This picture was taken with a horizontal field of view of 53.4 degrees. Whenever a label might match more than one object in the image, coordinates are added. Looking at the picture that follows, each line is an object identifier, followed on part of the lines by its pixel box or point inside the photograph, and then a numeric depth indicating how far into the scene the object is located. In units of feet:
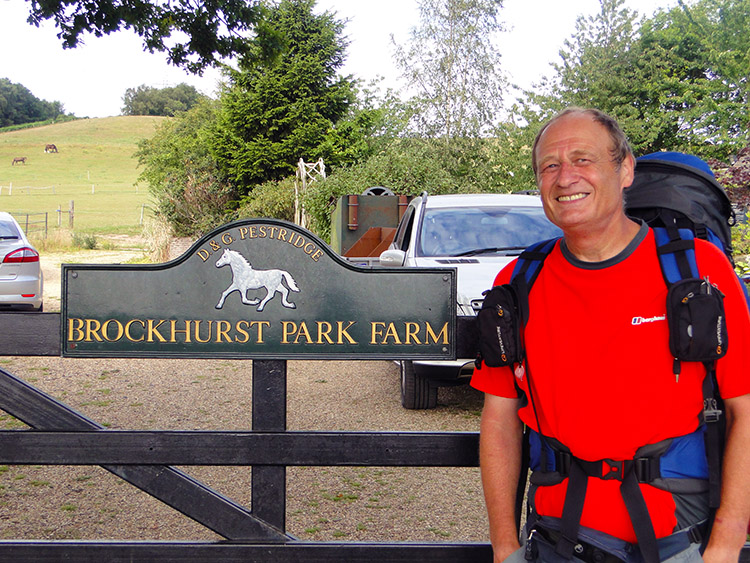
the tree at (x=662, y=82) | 84.17
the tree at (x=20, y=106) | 349.20
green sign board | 8.18
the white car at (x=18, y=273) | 34.94
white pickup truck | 19.88
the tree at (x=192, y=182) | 81.51
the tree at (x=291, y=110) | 92.27
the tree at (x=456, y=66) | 87.61
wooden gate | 8.05
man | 5.81
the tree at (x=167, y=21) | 28.53
